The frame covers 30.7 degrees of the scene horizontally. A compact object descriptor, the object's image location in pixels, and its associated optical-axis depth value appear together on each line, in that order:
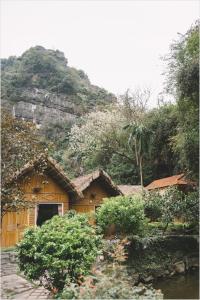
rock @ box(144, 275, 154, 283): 13.68
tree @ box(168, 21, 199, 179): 17.73
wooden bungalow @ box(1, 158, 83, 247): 16.27
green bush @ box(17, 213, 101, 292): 7.36
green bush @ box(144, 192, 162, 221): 18.74
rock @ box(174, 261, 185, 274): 15.22
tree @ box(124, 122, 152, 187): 30.27
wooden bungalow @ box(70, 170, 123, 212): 19.00
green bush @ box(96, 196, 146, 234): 14.52
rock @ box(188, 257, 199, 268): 15.93
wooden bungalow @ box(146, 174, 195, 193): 26.66
